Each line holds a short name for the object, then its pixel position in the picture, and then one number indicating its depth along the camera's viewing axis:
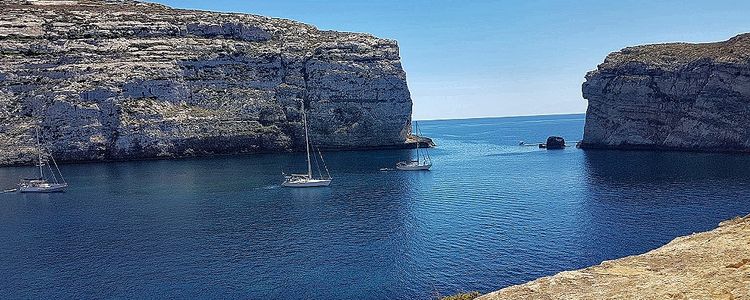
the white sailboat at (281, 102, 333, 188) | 88.19
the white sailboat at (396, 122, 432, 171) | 109.81
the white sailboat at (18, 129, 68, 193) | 88.00
